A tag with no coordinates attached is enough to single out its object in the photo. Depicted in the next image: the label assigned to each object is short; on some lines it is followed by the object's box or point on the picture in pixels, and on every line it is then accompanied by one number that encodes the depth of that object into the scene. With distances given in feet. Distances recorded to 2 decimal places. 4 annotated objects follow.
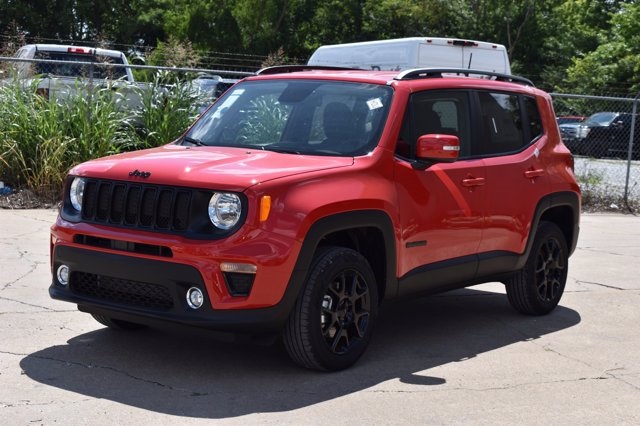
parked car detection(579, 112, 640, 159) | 55.88
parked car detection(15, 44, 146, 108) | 43.04
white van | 43.47
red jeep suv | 18.33
